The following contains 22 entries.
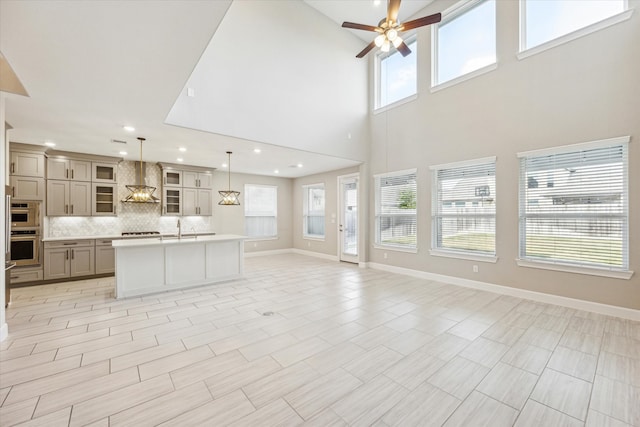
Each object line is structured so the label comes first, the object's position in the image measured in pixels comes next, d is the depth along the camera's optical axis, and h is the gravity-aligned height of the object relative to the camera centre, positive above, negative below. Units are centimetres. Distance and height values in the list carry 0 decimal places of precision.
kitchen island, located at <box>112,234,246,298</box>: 436 -88
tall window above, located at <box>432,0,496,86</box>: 493 +334
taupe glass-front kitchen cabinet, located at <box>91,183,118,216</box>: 601 +33
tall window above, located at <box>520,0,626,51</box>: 375 +291
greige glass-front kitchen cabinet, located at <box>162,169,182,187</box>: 685 +92
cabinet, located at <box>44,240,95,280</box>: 523 -89
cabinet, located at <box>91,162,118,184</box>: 600 +94
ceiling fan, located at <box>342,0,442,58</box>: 342 +246
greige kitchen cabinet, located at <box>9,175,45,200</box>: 504 +51
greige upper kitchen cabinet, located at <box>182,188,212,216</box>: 716 +33
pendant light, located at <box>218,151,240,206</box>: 550 +25
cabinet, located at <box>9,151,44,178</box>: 505 +96
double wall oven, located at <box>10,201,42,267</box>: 500 -37
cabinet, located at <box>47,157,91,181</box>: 551 +94
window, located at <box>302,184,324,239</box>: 855 +7
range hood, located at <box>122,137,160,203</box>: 491 +32
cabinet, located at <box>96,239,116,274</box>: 571 -91
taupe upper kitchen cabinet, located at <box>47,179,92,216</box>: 550 +34
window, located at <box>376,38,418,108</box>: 609 +324
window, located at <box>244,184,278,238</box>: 866 +8
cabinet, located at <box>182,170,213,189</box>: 715 +93
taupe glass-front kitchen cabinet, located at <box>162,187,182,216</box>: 687 +33
